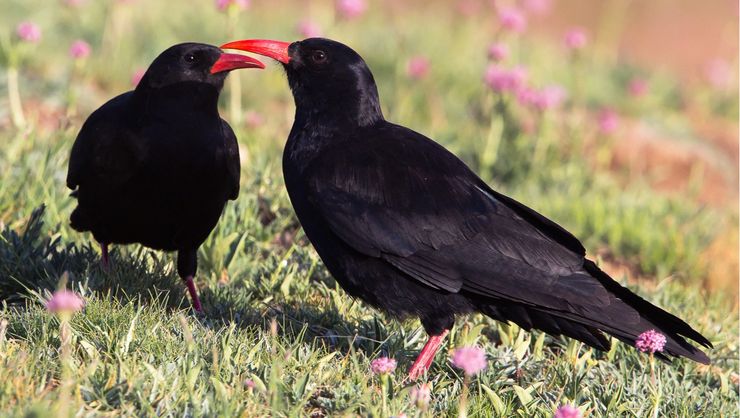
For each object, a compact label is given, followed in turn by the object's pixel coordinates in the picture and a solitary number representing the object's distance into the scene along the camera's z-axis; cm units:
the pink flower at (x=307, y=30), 1393
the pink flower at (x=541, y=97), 1432
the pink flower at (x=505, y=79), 1387
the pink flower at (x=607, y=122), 1539
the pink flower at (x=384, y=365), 643
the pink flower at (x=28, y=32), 1166
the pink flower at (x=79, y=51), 1252
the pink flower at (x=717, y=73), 2042
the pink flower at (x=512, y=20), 1469
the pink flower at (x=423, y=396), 597
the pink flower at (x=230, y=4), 1187
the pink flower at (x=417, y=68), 1611
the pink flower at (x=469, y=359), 578
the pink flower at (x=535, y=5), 1705
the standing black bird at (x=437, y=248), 777
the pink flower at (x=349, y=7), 1415
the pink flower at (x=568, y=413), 616
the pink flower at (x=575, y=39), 1514
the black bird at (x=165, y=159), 867
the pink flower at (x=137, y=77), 1298
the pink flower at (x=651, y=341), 717
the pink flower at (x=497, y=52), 1406
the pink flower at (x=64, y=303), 550
